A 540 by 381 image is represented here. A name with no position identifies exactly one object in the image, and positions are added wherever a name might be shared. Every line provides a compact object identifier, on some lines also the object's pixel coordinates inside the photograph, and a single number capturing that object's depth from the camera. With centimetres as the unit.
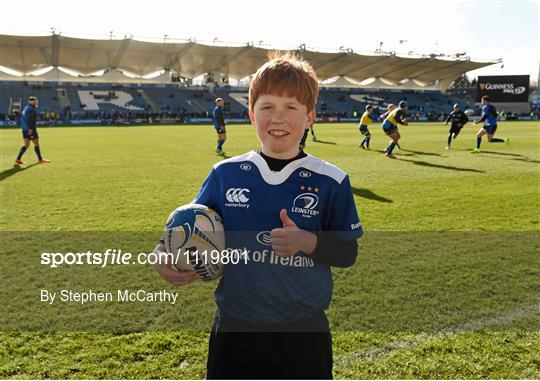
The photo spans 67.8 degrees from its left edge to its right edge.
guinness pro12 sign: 6259
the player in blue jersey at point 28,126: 1255
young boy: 182
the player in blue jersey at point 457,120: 1688
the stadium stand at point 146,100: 5053
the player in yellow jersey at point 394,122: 1409
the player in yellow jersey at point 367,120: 1683
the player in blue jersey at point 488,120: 1538
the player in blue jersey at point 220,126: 1561
